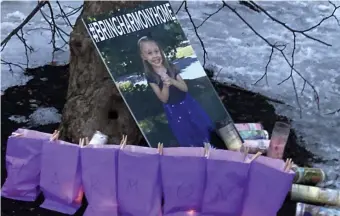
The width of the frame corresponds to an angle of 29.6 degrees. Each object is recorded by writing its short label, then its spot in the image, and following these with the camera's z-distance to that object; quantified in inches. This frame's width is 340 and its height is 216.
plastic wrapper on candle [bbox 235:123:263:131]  117.4
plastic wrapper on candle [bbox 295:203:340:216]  96.7
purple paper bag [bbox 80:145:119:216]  94.8
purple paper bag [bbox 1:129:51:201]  99.7
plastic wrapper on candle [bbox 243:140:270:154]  109.5
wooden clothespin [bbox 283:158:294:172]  91.6
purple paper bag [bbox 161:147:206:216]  93.4
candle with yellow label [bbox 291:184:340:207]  101.7
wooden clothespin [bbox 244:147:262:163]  93.4
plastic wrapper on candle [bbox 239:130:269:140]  114.7
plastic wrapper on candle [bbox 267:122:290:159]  105.9
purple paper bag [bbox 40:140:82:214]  96.9
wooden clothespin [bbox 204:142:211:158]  93.7
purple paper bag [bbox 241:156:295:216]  91.7
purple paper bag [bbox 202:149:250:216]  93.5
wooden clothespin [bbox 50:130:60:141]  98.3
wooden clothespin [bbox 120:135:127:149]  94.6
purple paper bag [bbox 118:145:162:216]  93.7
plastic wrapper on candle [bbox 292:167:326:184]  106.0
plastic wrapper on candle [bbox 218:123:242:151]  109.0
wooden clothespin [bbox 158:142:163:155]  94.0
